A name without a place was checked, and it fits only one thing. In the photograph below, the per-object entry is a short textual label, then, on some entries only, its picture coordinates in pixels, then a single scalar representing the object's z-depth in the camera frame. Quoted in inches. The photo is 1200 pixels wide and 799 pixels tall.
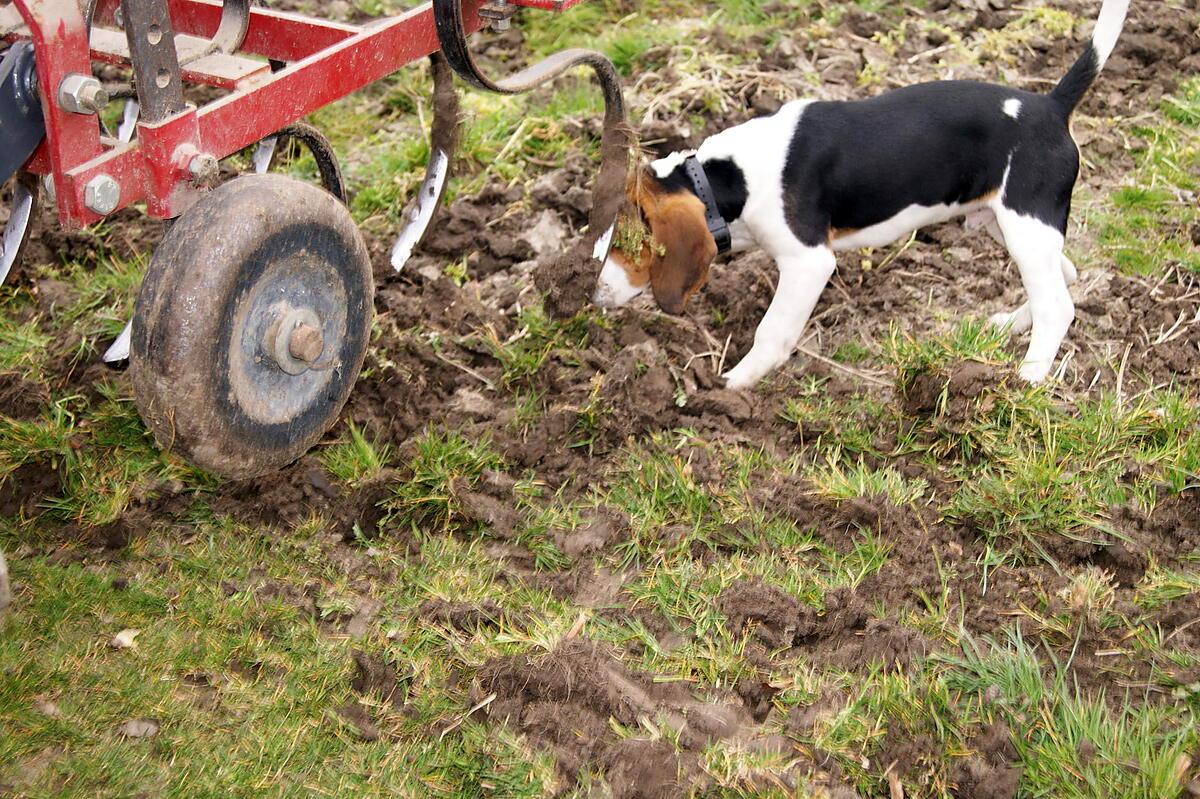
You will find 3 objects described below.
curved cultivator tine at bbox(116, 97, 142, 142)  166.2
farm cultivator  104.9
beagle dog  155.6
